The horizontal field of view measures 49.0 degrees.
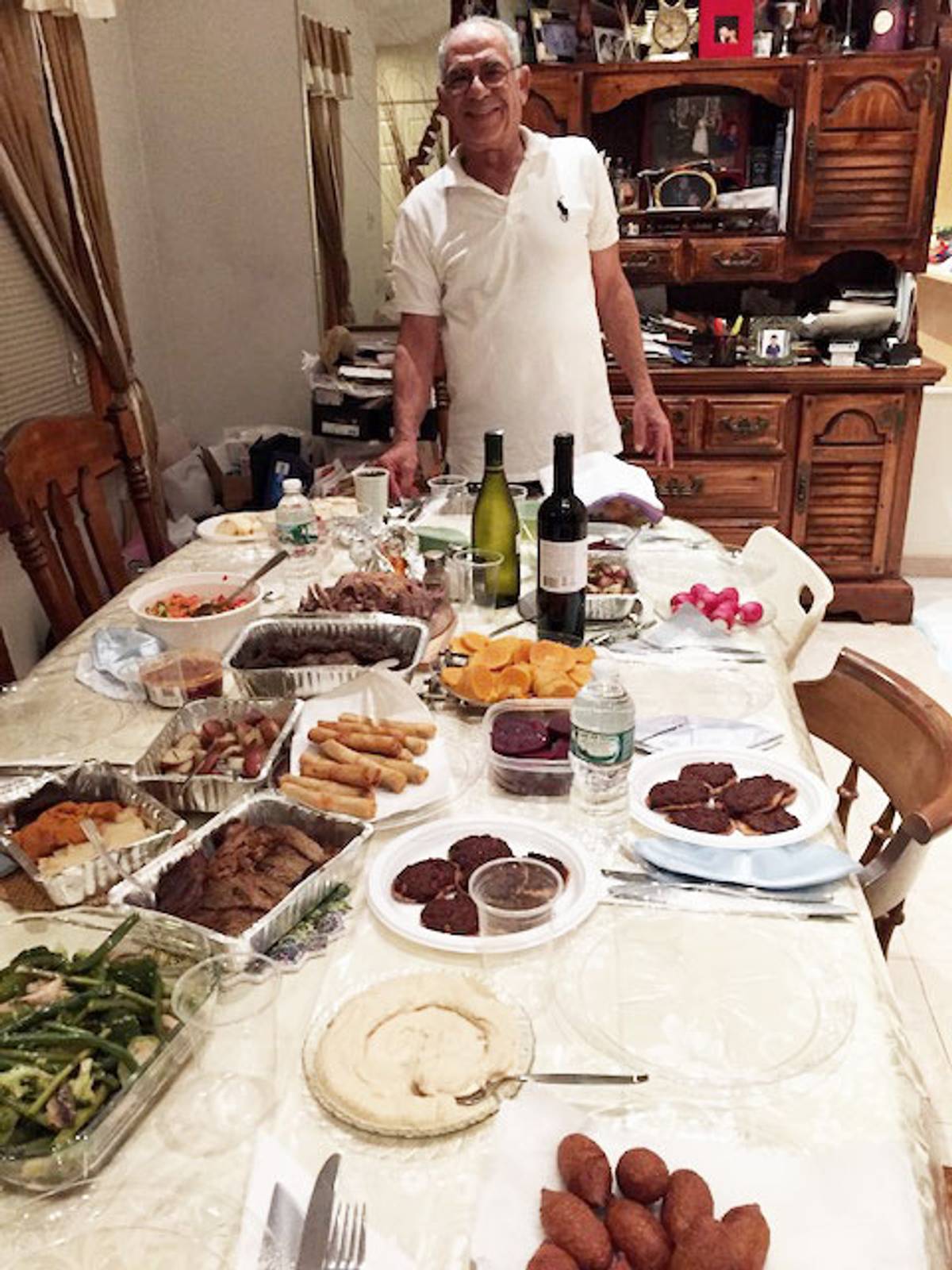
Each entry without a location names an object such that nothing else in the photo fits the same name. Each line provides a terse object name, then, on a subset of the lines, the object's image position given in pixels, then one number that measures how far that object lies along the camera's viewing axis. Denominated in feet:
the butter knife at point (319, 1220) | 2.18
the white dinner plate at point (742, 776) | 3.56
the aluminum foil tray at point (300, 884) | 3.07
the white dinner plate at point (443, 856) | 3.14
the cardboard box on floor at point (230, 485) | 12.21
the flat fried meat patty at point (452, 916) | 3.19
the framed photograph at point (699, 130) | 11.76
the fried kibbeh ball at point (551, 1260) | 2.06
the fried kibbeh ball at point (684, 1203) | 2.12
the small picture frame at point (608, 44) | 11.10
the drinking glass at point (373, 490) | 7.28
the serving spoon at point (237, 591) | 5.50
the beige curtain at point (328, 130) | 12.11
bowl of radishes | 5.48
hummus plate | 2.51
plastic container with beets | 3.92
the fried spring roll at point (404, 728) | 4.17
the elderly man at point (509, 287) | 8.31
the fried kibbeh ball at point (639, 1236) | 2.06
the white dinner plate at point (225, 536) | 7.34
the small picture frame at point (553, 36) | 10.85
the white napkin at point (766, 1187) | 2.16
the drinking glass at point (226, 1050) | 2.56
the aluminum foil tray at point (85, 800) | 3.39
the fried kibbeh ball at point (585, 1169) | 2.23
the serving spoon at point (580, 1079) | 2.62
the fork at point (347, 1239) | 2.18
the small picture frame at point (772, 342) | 11.46
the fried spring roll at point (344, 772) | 3.85
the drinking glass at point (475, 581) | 5.81
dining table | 2.26
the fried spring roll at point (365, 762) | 3.86
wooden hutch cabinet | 10.75
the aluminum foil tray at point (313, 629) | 4.69
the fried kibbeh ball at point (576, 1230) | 2.08
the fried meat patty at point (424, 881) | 3.34
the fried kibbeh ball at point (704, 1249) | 2.01
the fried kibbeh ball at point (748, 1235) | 2.06
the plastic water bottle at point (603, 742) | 3.64
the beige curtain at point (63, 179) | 9.43
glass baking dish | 2.35
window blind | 9.76
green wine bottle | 5.94
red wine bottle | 4.83
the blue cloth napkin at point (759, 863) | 3.34
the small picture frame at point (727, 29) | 10.66
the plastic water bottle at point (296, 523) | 6.78
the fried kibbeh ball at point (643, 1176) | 2.23
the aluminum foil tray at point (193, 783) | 3.85
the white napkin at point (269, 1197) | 2.19
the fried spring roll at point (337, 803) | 3.70
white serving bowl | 5.32
